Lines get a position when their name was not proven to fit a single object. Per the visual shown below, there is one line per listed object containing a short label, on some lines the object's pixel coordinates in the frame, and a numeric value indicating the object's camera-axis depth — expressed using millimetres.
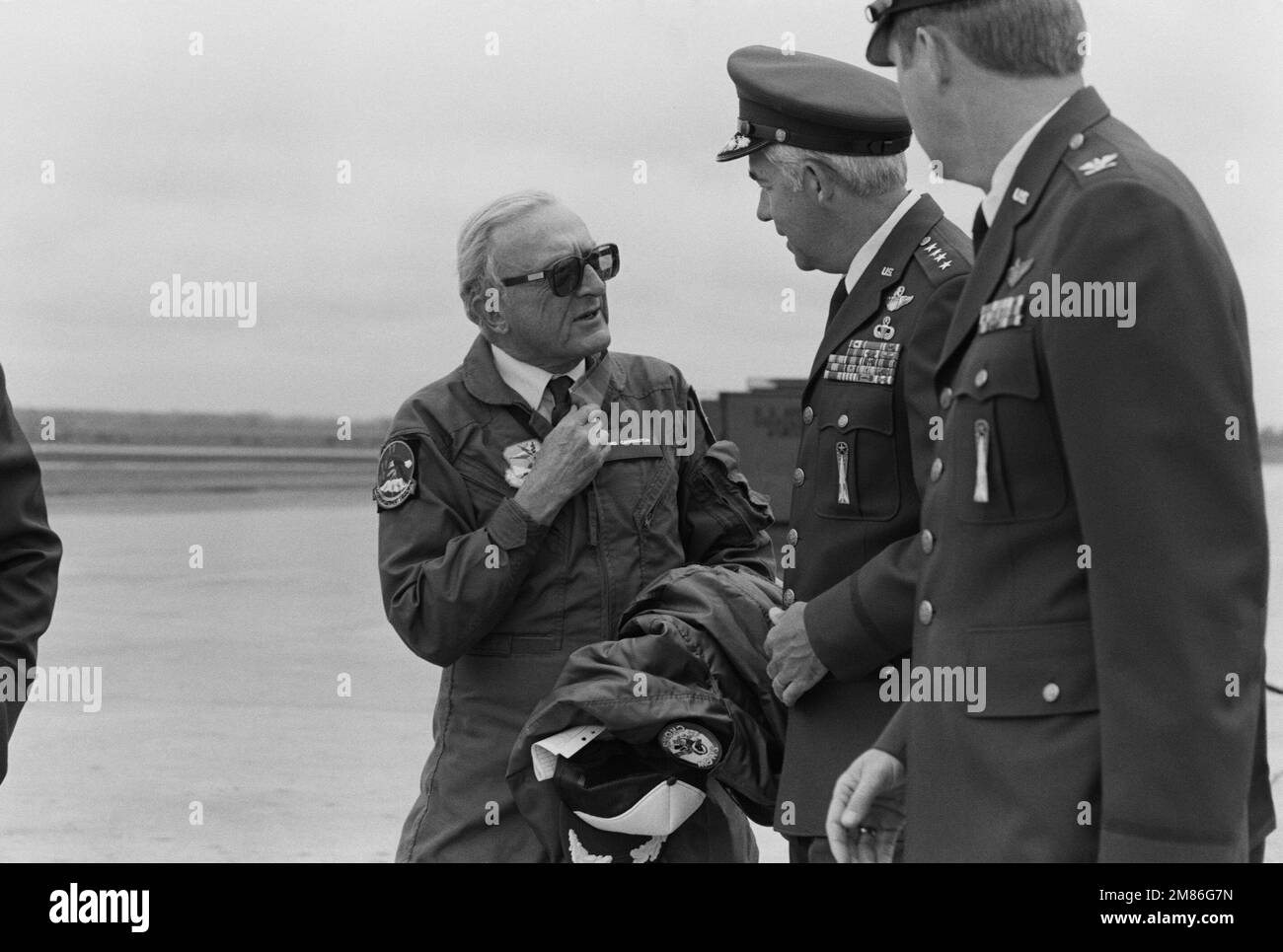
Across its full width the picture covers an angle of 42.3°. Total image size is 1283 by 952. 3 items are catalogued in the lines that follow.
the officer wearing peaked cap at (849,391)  2479
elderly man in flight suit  3035
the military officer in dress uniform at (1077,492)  1638
